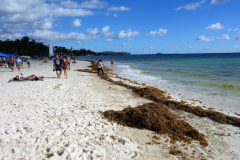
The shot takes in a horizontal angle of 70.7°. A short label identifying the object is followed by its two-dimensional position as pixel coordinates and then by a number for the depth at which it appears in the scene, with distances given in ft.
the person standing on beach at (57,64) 41.96
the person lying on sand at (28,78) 37.16
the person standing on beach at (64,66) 44.34
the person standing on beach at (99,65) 53.04
